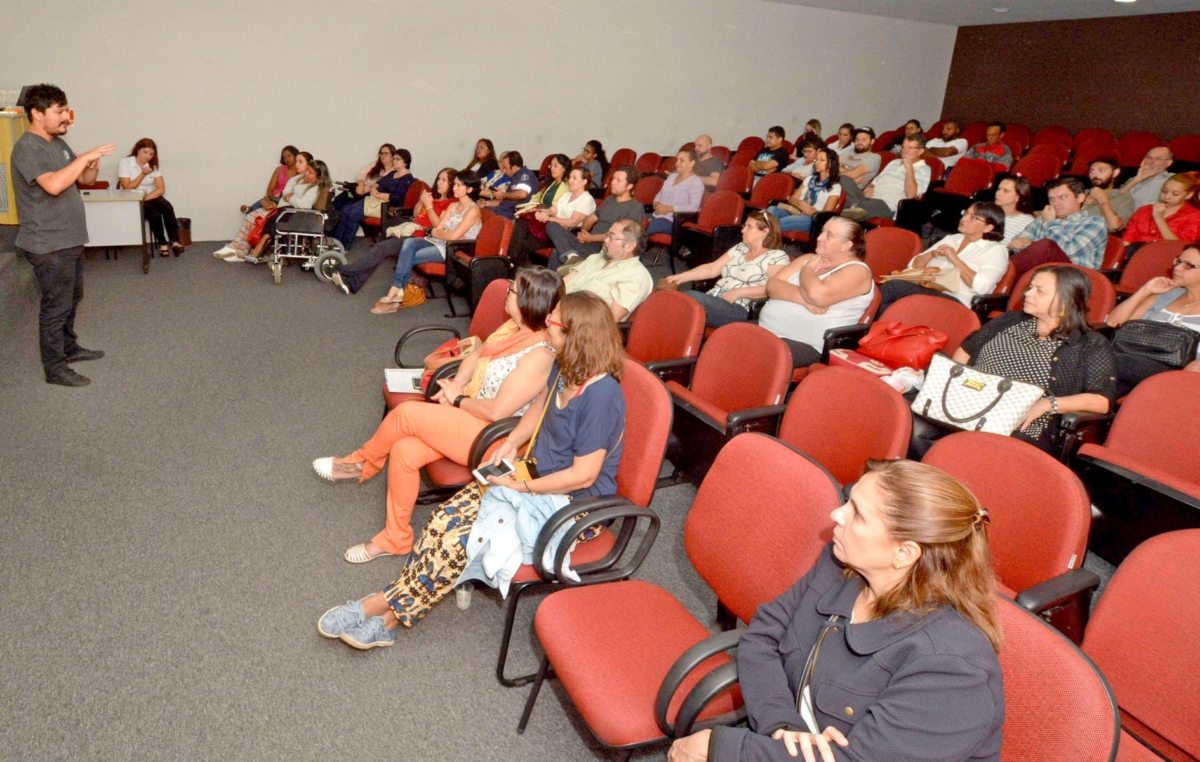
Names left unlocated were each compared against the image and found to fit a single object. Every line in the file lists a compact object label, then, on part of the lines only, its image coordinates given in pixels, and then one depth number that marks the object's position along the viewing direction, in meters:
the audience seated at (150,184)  7.46
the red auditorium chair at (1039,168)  8.62
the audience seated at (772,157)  8.85
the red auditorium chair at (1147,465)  2.42
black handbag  3.40
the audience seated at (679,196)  6.90
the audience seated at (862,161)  8.11
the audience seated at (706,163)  8.09
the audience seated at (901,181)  7.02
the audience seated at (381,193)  7.94
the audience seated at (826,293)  3.84
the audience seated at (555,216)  6.32
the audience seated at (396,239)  6.52
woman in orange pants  2.80
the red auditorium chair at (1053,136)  9.96
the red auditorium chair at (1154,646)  1.59
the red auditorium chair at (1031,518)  1.86
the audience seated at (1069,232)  4.70
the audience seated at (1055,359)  2.81
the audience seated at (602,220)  5.95
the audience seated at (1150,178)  6.22
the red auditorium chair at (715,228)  6.46
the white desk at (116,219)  6.83
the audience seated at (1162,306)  3.53
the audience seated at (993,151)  8.80
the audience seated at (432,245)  6.09
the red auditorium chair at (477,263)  5.54
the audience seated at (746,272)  4.30
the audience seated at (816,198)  6.72
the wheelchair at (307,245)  6.88
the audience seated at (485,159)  8.65
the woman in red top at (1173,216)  5.15
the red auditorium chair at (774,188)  7.54
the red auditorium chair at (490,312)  3.71
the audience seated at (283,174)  8.17
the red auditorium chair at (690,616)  1.68
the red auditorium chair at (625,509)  2.15
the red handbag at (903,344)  3.28
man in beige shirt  4.27
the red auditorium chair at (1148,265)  4.46
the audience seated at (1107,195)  6.01
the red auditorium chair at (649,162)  9.62
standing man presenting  4.00
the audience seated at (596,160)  8.73
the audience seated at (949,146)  9.03
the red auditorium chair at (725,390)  2.89
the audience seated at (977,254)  4.36
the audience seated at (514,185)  7.62
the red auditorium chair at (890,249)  4.95
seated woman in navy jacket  1.31
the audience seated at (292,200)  7.58
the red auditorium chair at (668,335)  3.34
